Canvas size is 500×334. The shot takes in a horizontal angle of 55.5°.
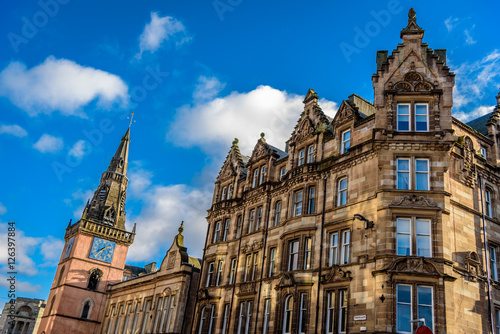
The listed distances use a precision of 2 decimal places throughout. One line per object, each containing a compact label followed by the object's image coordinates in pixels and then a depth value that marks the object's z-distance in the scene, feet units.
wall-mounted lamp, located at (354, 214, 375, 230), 85.25
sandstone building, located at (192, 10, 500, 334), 78.23
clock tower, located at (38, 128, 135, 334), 188.85
